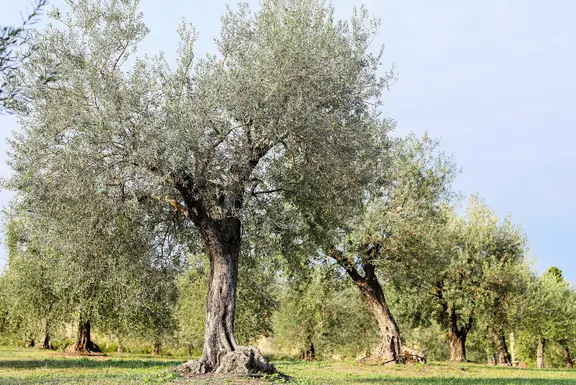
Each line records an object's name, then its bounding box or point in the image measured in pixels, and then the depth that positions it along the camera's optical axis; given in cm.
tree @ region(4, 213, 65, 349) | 4288
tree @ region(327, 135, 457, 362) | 3344
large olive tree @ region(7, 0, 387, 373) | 1872
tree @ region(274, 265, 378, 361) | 5425
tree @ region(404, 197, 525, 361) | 4638
